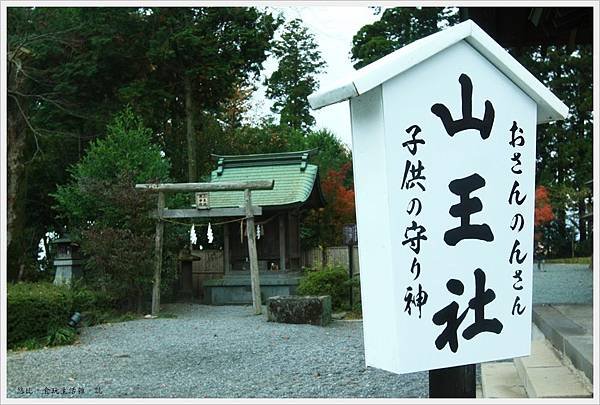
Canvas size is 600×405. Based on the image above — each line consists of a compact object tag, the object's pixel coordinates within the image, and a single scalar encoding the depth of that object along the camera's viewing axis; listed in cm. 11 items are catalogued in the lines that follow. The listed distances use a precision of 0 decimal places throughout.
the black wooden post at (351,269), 1142
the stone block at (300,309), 959
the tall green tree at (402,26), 1739
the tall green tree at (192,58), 1605
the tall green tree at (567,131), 1723
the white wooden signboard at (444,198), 210
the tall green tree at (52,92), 1459
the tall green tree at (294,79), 2327
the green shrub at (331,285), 1114
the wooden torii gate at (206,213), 1108
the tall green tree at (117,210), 1084
